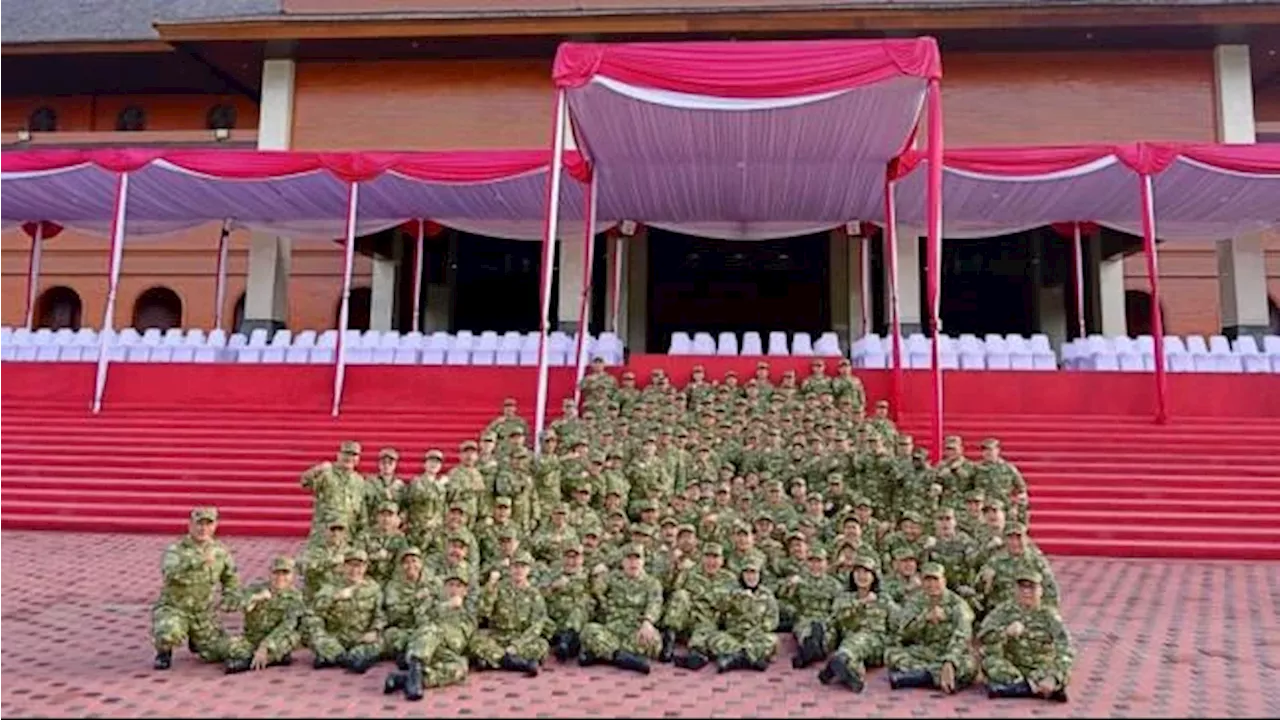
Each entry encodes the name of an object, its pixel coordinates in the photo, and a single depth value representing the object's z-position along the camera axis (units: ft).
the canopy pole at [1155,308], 39.22
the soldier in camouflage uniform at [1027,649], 16.05
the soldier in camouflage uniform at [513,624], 17.74
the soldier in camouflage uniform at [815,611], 18.44
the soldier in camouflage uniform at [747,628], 18.13
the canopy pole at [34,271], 58.39
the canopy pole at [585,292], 40.52
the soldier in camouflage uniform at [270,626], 17.65
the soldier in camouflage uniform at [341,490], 22.21
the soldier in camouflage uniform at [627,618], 18.26
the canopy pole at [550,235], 33.58
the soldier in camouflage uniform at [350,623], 17.69
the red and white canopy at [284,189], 45.14
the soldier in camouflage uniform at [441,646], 16.26
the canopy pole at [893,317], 41.14
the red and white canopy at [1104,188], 41.24
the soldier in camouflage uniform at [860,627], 16.90
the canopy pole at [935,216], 31.78
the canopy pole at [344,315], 43.11
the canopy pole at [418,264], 56.24
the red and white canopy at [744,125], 32.81
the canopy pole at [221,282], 59.88
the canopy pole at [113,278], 43.70
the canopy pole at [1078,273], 54.48
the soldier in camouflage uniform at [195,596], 17.61
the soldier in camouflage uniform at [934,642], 16.67
